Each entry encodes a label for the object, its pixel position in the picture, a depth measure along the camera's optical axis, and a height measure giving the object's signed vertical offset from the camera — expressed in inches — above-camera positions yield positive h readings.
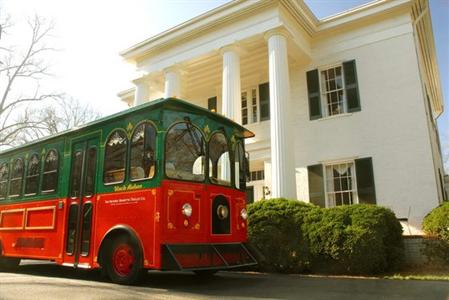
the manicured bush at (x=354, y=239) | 311.1 +4.6
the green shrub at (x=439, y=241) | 330.3 +2.7
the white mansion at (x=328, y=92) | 497.0 +217.1
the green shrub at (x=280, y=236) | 340.8 +8.6
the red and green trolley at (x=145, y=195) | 238.4 +35.3
